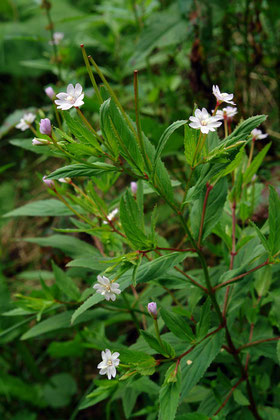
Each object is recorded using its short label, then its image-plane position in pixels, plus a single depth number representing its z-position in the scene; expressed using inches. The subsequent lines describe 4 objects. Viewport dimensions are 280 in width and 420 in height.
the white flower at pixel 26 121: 13.7
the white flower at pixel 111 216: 13.1
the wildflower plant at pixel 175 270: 11.1
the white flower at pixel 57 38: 22.1
